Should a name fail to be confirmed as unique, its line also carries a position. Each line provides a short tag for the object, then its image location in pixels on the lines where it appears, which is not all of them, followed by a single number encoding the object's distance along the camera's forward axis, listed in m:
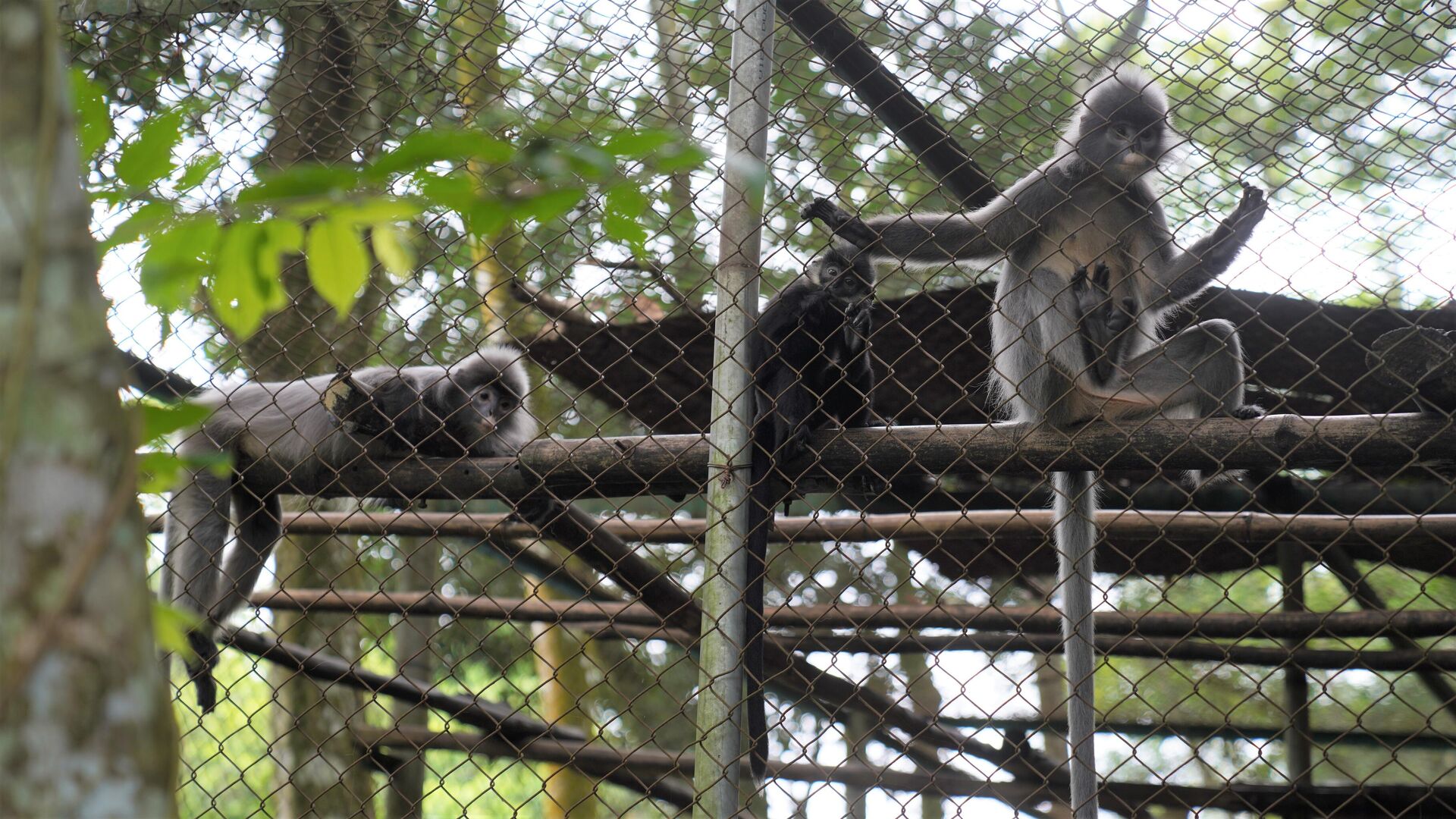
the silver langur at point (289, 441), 3.00
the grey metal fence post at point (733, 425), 2.16
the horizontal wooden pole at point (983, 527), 2.79
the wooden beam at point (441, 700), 3.43
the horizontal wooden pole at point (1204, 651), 3.40
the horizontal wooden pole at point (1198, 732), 3.59
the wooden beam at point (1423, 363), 2.07
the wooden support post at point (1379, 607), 3.82
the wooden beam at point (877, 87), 2.59
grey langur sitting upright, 2.68
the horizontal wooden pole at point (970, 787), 3.35
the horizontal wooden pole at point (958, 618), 3.21
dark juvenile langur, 2.60
